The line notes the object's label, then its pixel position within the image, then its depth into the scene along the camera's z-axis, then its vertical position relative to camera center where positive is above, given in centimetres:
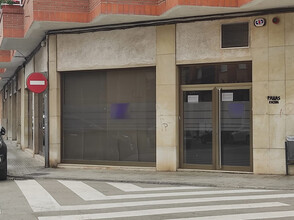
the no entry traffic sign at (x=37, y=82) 1440 +101
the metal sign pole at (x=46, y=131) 1484 -63
